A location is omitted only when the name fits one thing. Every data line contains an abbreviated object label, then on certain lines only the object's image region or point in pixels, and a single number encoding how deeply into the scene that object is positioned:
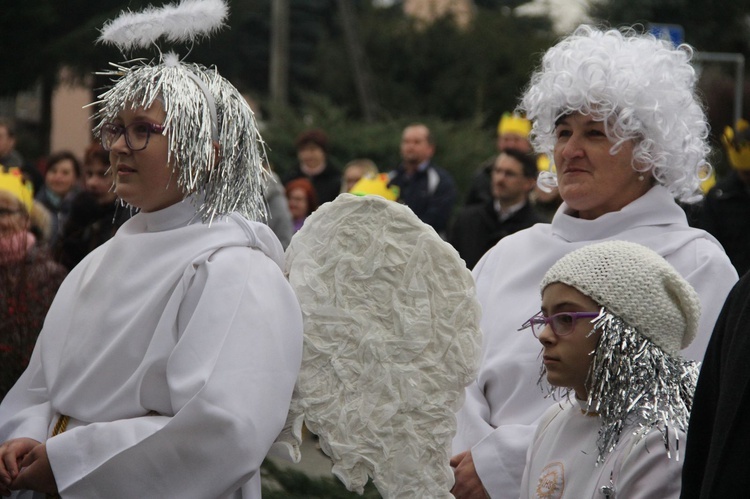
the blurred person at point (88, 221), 12.88
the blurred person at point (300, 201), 18.48
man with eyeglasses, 15.01
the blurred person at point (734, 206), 13.99
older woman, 6.98
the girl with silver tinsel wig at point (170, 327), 5.86
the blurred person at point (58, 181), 18.60
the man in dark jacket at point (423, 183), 19.52
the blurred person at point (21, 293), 9.25
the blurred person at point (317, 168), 20.51
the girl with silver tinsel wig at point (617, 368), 5.63
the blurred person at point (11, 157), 19.80
